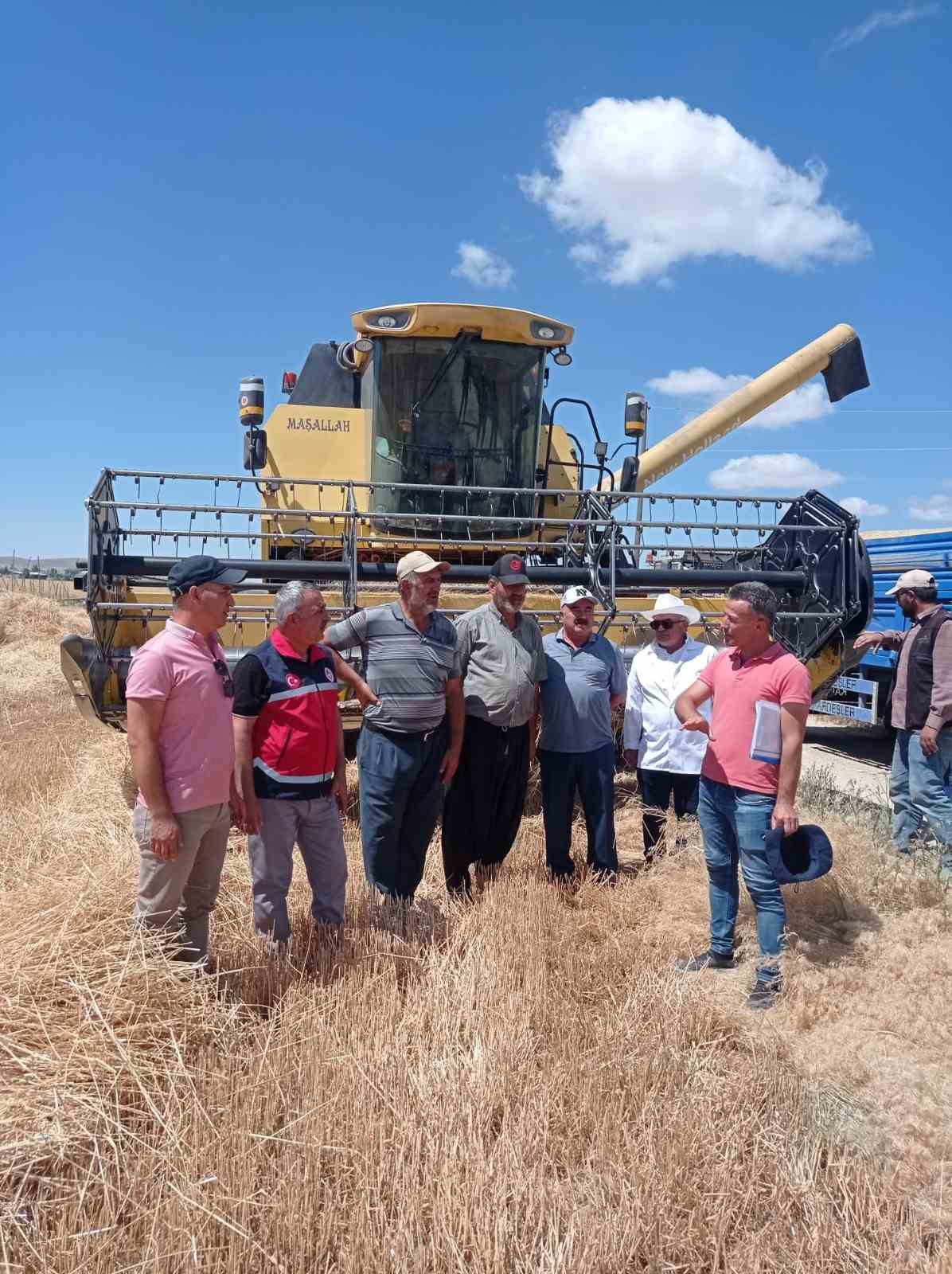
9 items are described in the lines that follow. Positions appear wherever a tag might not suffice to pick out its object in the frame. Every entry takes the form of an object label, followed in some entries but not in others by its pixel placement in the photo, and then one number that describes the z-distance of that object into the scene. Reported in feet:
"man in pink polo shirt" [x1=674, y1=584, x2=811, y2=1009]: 11.04
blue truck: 31.55
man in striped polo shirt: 12.35
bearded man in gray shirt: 13.51
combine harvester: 18.83
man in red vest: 10.80
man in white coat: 15.31
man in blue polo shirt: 14.24
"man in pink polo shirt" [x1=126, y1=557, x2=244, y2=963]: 9.14
